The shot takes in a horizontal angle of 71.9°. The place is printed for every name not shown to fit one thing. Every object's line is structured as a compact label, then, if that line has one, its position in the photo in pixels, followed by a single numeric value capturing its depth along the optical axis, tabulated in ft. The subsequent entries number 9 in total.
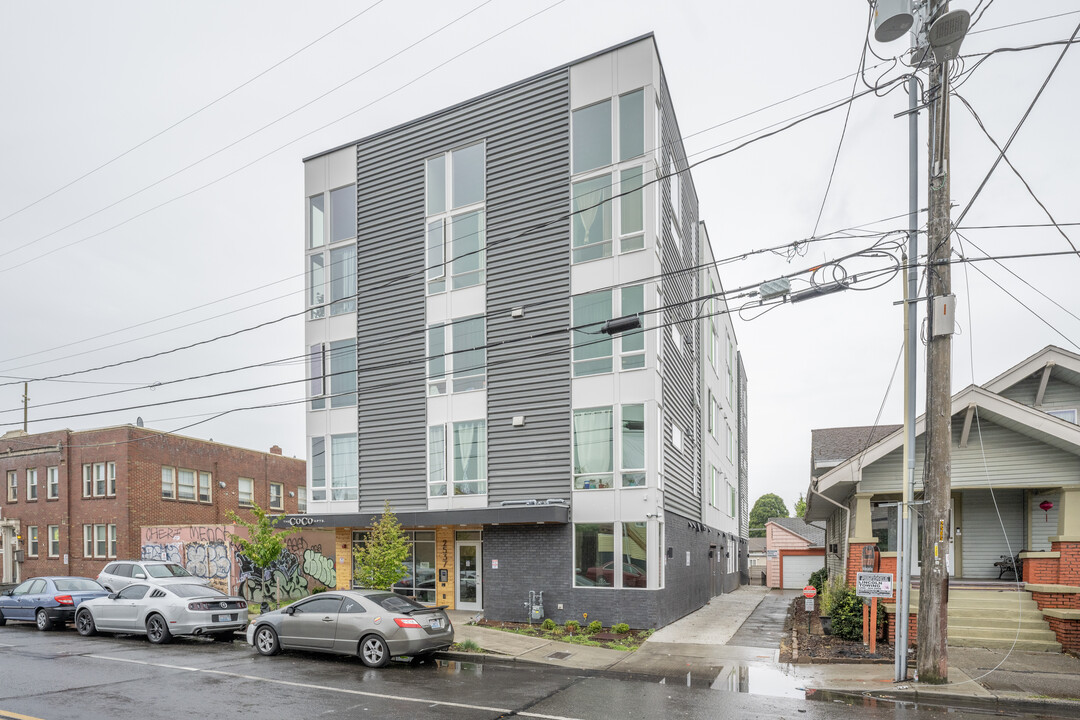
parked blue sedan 64.03
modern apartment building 62.08
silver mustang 54.70
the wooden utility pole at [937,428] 38.29
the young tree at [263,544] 65.98
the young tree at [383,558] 59.00
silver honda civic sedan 44.16
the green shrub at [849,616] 50.88
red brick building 105.60
